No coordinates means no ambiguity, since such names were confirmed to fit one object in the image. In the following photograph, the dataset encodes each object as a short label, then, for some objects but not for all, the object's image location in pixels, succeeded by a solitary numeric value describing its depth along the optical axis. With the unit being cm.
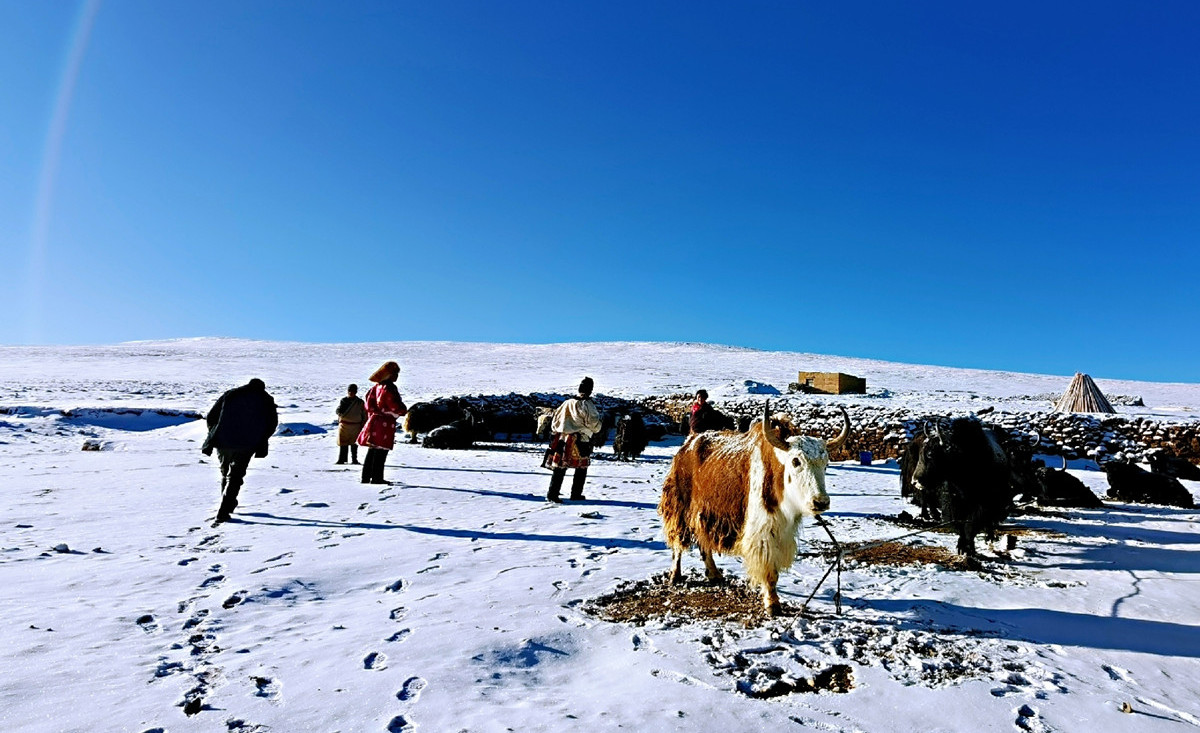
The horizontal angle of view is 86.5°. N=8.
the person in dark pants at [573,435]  1035
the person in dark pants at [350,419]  1492
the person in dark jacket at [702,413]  1167
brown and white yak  489
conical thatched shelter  2577
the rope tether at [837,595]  490
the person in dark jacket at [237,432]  877
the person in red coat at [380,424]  1198
